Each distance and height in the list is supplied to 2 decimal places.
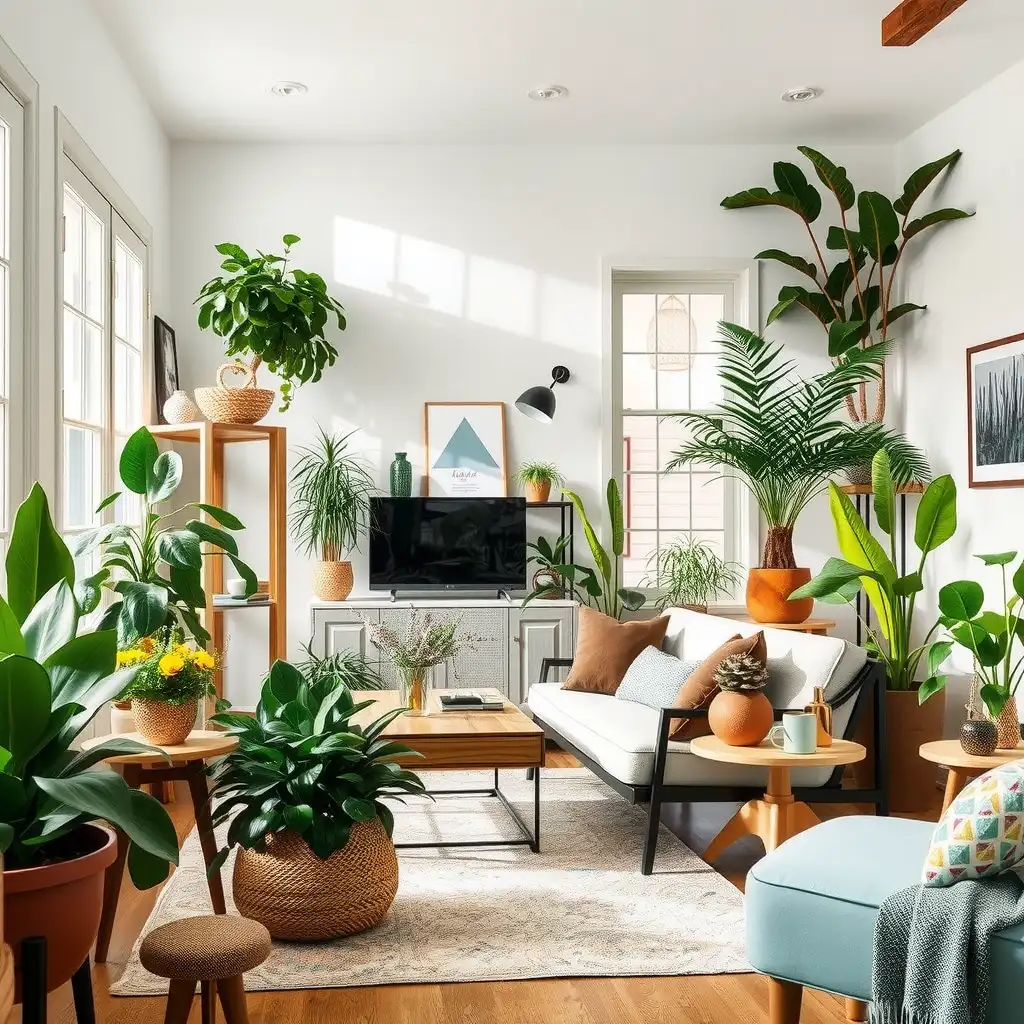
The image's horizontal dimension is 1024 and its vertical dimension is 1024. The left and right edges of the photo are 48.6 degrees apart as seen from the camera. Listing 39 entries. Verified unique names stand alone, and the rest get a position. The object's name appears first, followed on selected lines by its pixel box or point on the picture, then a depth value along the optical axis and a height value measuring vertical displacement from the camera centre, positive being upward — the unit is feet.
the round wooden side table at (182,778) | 9.88 -2.14
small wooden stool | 7.18 -2.66
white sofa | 12.35 -2.25
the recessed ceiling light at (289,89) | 16.93 +6.81
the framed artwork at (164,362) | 18.11 +2.89
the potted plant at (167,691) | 10.17 -1.36
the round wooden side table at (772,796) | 11.12 -2.69
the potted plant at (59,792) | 6.23 -1.43
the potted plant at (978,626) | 13.41 -1.03
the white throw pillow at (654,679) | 14.28 -1.79
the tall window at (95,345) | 13.80 +2.62
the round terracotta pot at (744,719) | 11.59 -1.82
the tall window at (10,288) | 11.08 +2.51
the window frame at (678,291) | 20.07 +4.03
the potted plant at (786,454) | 17.33 +1.34
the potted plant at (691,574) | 19.16 -0.58
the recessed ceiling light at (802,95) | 17.26 +6.86
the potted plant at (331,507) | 18.79 +0.57
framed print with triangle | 19.81 +1.61
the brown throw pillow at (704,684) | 12.74 -1.62
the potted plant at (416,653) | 13.52 -1.35
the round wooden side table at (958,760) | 12.04 -2.35
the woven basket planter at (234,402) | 17.13 +2.11
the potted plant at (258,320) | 17.28 +3.46
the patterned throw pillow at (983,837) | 7.13 -1.87
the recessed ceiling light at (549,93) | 17.17 +6.85
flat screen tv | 19.26 -0.05
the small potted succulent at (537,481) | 19.45 +1.03
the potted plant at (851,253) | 18.33 +4.89
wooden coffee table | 12.32 -2.21
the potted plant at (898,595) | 14.94 -0.73
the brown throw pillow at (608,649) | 15.75 -1.52
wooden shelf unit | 17.04 +0.56
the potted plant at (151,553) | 10.84 -0.14
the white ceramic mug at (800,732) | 11.27 -1.91
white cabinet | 18.38 -1.53
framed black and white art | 15.78 +1.83
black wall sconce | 19.24 +2.34
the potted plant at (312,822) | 9.78 -2.44
